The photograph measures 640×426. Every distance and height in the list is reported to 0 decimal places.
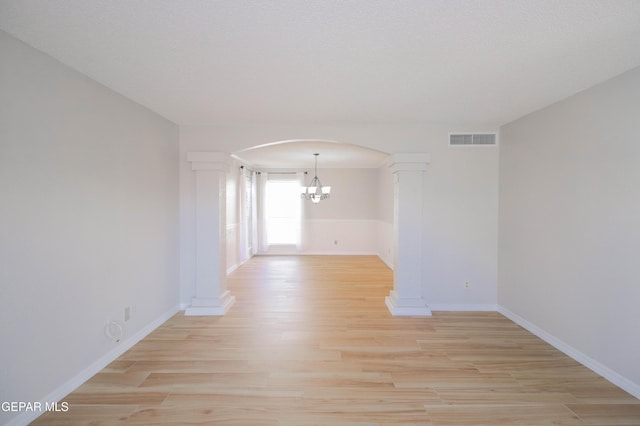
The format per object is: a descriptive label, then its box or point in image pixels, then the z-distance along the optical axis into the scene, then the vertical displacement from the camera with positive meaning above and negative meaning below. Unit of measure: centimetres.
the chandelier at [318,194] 615 +28
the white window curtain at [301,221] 809 -41
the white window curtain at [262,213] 804 -18
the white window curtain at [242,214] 685 -18
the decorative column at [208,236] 370 -38
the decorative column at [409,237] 371 -40
